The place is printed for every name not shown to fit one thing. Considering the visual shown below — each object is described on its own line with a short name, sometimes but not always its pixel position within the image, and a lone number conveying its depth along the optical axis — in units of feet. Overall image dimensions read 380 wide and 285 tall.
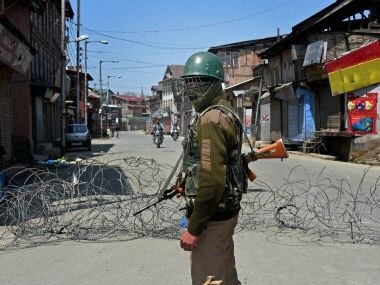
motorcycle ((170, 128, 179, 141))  161.99
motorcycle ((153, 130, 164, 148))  112.88
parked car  111.96
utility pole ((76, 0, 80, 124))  132.78
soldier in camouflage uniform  9.87
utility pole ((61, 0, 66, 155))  89.86
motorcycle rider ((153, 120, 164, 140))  114.20
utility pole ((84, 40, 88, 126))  174.40
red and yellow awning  72.02
